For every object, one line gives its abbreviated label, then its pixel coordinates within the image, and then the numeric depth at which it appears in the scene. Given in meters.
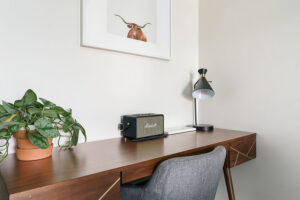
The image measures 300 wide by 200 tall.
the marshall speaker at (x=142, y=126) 1.20
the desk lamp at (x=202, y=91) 1.48
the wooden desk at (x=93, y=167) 0.61
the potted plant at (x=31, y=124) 0.77
